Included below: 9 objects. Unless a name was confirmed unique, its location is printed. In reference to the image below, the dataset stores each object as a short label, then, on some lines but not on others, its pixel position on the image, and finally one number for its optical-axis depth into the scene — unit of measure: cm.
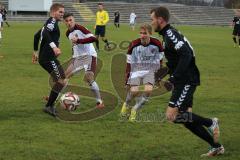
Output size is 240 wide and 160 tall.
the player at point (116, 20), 5269
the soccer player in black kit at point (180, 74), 618
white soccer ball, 960
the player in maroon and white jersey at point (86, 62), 1039
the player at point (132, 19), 5191
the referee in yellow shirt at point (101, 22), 2439
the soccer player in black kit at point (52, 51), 955
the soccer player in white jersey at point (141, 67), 945
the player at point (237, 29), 2856
